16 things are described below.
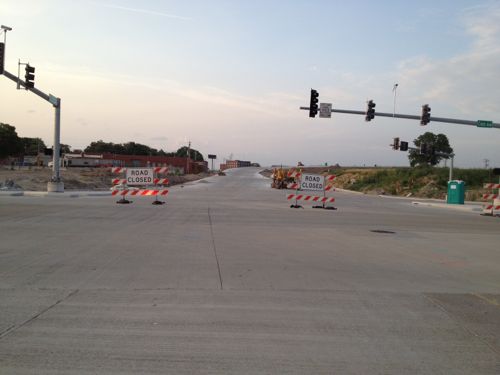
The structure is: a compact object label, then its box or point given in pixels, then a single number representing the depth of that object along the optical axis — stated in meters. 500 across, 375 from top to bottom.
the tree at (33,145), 156.38
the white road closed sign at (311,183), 26.52
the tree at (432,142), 106.31
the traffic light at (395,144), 45.44
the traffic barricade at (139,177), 24.93
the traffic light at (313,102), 30.83
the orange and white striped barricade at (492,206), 27.09
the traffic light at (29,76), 27.11
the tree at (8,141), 96.00
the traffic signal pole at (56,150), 31.48
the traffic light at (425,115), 30.72
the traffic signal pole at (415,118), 30.53
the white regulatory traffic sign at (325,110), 31.48
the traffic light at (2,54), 24.17
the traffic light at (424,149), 42.34
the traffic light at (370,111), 31.42
